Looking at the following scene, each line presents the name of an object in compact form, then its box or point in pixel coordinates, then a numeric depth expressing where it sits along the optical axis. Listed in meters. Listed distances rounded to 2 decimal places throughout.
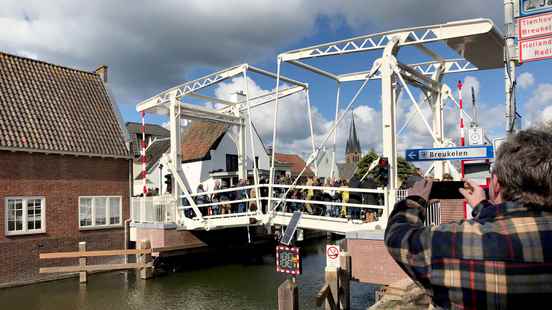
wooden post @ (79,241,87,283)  13.98
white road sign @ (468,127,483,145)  8.41
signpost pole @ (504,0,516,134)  6.06
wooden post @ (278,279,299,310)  7.73
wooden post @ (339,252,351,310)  9.87
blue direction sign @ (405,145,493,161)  7.15
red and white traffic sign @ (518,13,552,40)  5.73
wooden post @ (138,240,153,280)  14.53
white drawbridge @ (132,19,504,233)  10.48
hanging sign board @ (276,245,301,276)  8.50
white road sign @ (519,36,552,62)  5.73
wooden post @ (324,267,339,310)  9.34
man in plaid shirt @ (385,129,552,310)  1.43
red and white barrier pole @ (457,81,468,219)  10.15
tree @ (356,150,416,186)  41.46
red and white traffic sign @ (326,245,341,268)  9.42
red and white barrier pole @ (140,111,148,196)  16.09
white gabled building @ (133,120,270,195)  25.84
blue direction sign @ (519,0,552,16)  5.80
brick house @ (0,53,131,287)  13.84
